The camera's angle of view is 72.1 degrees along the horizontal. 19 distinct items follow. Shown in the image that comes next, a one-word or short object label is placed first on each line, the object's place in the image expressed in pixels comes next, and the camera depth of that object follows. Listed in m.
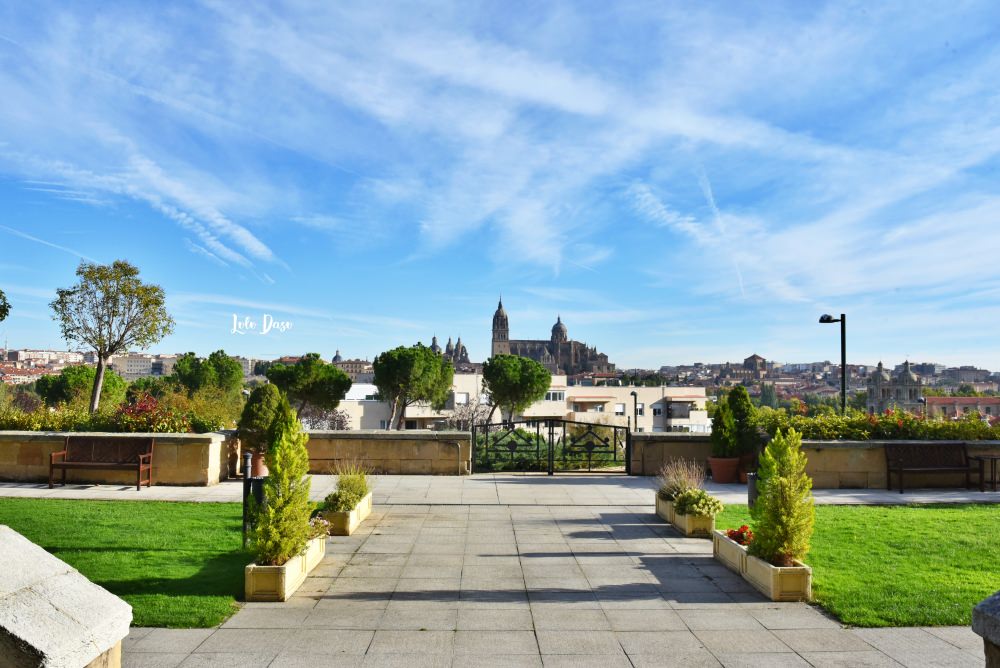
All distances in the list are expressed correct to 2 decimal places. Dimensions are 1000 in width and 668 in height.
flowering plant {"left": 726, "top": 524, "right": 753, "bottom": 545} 7.65
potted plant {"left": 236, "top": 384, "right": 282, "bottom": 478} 13.68
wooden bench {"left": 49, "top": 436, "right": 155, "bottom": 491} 12.91
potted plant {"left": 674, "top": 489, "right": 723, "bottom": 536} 9.29
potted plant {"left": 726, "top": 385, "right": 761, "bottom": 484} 14.32
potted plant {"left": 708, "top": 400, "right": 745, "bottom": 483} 14.20
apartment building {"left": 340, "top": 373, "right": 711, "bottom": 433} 77.94
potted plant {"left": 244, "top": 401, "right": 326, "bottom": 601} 6.37
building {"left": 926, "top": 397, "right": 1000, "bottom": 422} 95.72
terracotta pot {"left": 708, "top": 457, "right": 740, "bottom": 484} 14.20
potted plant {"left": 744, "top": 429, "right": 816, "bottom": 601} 6.50
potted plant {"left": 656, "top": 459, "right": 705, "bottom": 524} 9.80
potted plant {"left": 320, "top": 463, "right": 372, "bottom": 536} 9.20
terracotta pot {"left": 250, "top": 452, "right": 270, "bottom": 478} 13.24
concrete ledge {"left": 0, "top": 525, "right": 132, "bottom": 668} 2.15
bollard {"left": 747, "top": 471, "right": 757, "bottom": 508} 9.77
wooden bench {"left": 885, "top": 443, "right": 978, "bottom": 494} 13.35
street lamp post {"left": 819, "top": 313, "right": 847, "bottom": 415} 16.90
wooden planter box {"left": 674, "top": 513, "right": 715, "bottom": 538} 9.28
